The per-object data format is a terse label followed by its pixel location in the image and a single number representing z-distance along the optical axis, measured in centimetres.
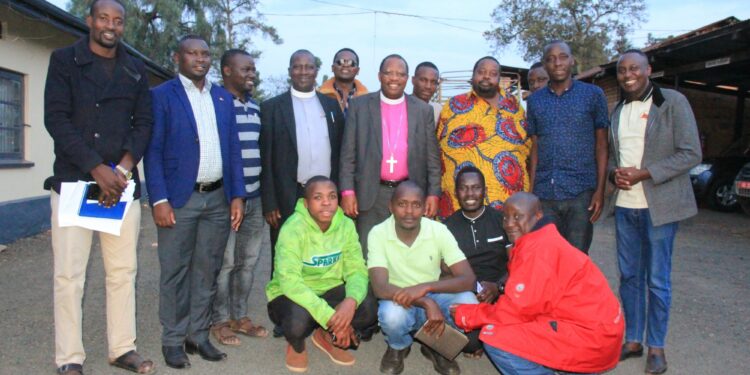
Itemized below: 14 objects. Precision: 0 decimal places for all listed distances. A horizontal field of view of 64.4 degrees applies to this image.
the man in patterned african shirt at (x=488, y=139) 444
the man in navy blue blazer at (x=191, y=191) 381
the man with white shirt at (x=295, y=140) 444
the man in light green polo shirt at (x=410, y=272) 387
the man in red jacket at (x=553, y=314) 309
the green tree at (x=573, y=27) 2989
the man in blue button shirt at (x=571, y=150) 420
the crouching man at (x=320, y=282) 381
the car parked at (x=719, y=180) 1230
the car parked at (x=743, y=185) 1009
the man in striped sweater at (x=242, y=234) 443
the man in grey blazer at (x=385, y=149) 439
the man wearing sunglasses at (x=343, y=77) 512
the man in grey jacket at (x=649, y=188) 391
